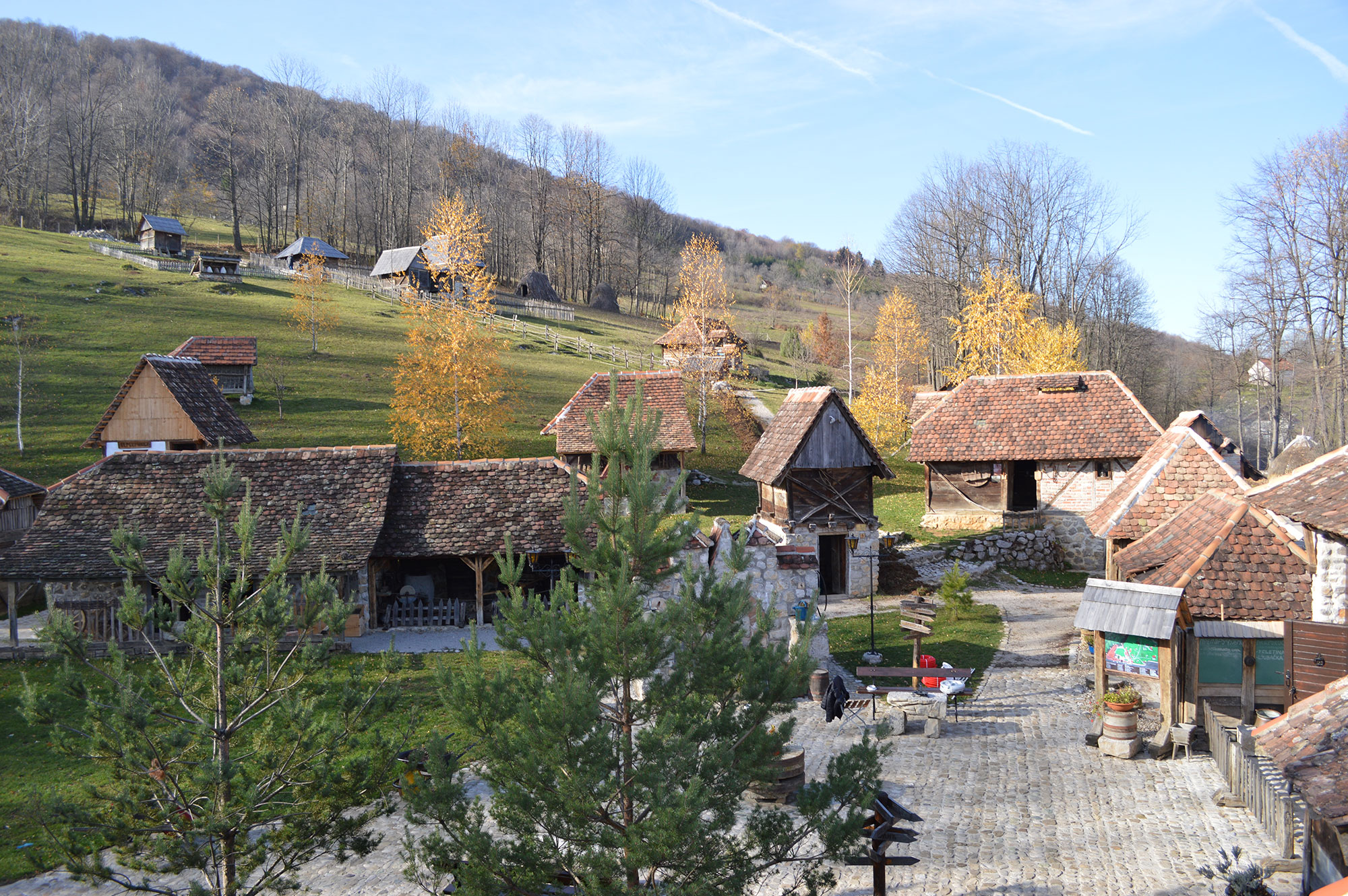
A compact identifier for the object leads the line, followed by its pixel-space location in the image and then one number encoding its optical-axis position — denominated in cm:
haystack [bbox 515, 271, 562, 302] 7012
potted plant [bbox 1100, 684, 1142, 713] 1244
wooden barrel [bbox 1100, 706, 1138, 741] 1244
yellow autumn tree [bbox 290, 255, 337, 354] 4441
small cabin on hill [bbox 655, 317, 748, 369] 4453
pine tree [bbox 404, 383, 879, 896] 639
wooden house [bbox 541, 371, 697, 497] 2750
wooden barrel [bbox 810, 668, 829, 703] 1504
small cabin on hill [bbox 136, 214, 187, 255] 6000
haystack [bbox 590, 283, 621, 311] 7600
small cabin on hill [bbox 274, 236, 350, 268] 6334
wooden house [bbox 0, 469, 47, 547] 2136
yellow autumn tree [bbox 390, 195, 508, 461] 3006
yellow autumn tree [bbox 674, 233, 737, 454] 4216
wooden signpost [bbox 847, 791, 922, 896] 821
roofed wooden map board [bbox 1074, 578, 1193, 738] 1257
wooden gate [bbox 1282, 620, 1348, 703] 1152
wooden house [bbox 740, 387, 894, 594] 2305
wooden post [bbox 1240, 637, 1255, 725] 1267
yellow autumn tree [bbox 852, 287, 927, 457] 3906
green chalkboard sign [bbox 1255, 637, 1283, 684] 1258
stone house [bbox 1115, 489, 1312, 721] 1259
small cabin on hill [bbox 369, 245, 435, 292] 5966
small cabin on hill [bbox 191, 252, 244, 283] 5328
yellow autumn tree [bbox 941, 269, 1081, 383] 3709
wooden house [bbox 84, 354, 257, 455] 2638
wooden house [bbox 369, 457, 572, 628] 1959
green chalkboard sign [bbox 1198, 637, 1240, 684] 1275
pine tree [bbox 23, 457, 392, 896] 638
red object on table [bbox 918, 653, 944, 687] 1595
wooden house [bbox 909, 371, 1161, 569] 2598
